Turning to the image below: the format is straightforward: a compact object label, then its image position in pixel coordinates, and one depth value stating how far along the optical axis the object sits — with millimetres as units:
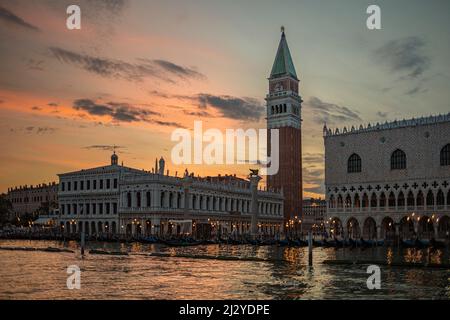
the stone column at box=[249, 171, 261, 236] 75200
